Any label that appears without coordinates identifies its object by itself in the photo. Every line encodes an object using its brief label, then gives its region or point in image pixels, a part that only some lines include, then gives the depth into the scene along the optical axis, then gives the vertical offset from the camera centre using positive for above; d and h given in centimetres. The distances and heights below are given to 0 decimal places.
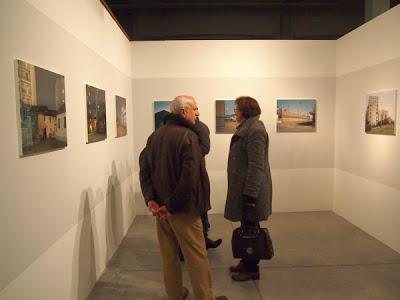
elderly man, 247 -47
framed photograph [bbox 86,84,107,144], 313 +15
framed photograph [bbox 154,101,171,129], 562 +35
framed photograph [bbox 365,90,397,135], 402 +16
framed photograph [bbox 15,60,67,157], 186 +13
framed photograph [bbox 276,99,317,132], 569 +20
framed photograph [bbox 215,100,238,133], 562 +20
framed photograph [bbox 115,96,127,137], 440 +20
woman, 297 -40
